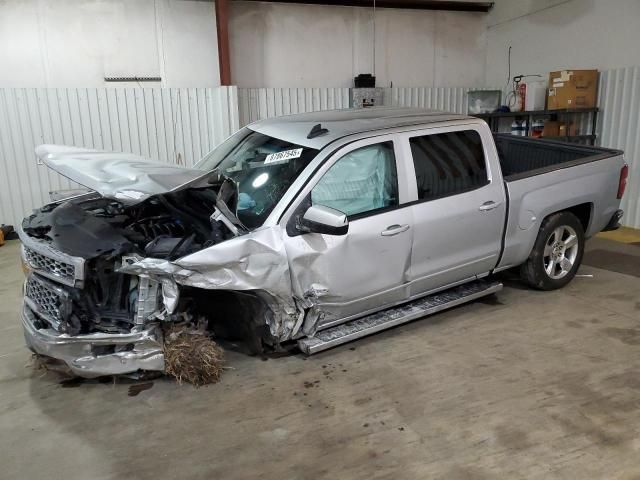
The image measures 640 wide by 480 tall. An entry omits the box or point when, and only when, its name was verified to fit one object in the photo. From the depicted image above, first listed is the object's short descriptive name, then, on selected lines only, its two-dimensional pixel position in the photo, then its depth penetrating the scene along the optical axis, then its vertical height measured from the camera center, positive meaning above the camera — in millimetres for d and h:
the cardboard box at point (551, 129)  8516 -404
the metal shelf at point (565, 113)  8023 -162
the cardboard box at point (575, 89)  7926 +219
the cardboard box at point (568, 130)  8438 -419
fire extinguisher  8727 +175
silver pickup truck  3262 -846
